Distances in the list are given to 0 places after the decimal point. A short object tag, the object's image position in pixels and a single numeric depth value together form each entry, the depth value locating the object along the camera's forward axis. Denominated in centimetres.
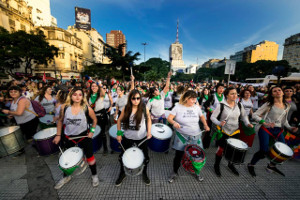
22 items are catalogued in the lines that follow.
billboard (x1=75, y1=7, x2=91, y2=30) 4512
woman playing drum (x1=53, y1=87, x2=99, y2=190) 245
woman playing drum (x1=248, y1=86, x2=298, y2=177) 284
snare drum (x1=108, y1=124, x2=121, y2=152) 322
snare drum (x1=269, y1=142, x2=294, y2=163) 252
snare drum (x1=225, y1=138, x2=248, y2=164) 256
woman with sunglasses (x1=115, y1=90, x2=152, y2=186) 246
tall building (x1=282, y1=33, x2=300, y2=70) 6869
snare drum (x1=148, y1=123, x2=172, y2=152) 319
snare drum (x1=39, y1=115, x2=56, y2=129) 376
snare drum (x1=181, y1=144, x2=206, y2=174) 234
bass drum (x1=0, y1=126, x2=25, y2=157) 306
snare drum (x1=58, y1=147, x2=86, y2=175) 209
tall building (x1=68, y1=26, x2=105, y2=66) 4620
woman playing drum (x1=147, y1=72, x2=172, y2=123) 415
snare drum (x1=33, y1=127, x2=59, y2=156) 313
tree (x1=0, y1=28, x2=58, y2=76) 1654
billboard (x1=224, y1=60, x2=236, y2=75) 1045
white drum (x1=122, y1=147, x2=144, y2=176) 209
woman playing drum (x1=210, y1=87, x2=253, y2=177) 283
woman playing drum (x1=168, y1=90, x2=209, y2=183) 257
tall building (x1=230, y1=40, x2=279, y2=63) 8962
